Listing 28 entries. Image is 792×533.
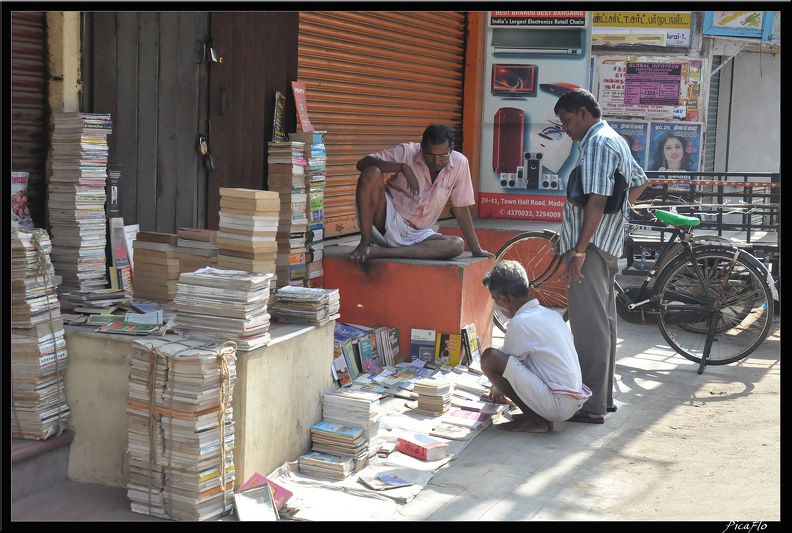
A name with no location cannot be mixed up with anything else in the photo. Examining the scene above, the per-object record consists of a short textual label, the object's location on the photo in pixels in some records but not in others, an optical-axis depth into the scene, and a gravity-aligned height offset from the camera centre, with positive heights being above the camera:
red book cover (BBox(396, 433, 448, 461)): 4.71 -1.42
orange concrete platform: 6.27 -0.88
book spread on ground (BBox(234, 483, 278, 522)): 3.91 -1.44
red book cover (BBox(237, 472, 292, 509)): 4.04 -1.42
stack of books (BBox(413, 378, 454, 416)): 5.42 -1.34
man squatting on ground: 5.04 -1.02
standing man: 5.27 -0.44
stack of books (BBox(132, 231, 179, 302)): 5.13 -0.63
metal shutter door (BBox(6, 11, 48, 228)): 4.73 +0.20
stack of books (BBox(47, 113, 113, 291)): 4.78 -0.24
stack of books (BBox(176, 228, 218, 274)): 5.17 -0.53
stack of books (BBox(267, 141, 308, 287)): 5.84 -0.27
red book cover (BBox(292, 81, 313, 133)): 6.69 +0.34
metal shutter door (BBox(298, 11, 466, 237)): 7.47 +0.64
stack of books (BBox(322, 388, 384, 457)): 4.75 -1.27
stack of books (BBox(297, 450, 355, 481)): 4.47 -1.45
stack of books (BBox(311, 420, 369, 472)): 4.61 -1.38
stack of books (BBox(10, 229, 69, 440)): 4.10 -0.82
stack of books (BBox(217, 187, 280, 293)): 4.79 -0.39
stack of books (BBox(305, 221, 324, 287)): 6.11 -0.63
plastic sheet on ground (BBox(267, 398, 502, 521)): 4.07 -1.49
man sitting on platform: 6.45 -0.28
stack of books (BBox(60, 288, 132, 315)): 4.71 -0.77
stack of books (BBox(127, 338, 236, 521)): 3.88 -1.14
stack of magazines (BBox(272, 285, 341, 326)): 4.91 -0.77
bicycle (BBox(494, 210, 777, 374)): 6.73 -0.91
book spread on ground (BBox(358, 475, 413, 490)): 4.33 -1.47
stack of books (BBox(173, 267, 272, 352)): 4.16 -0.68
